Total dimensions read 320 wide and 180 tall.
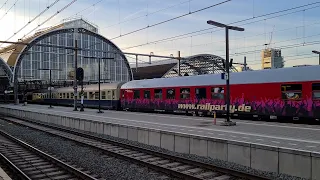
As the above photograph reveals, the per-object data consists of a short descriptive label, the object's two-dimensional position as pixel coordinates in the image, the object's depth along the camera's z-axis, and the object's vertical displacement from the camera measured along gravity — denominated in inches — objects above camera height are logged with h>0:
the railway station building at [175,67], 3122.5 +222.2
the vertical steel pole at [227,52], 793.6 +91.2
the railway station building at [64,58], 3201.3 +324.5
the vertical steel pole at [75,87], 1482.7 +11.6
